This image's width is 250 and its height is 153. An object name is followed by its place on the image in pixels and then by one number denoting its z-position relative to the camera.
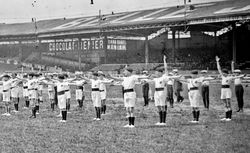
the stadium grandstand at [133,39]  37.44
